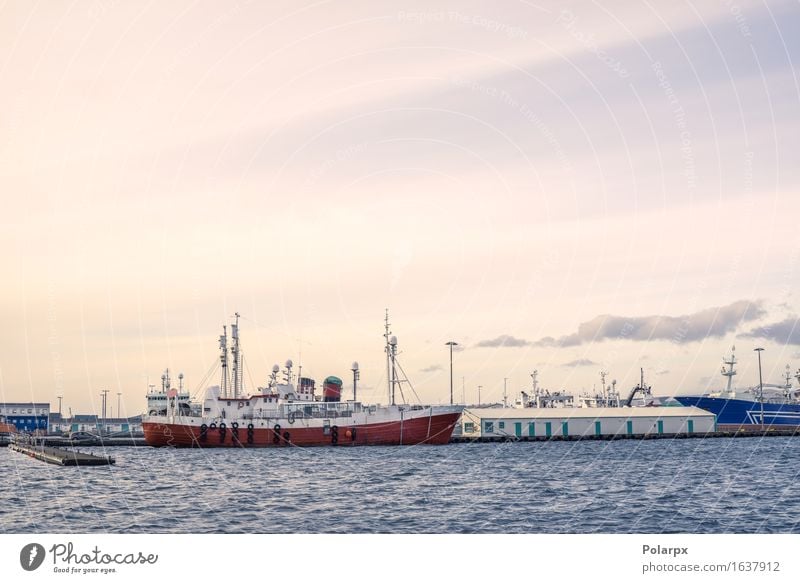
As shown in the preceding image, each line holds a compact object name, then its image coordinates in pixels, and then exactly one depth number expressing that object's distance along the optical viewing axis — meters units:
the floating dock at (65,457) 80.50
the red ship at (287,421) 105.38
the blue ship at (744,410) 149.88
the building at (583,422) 130.75
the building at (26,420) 182.62
